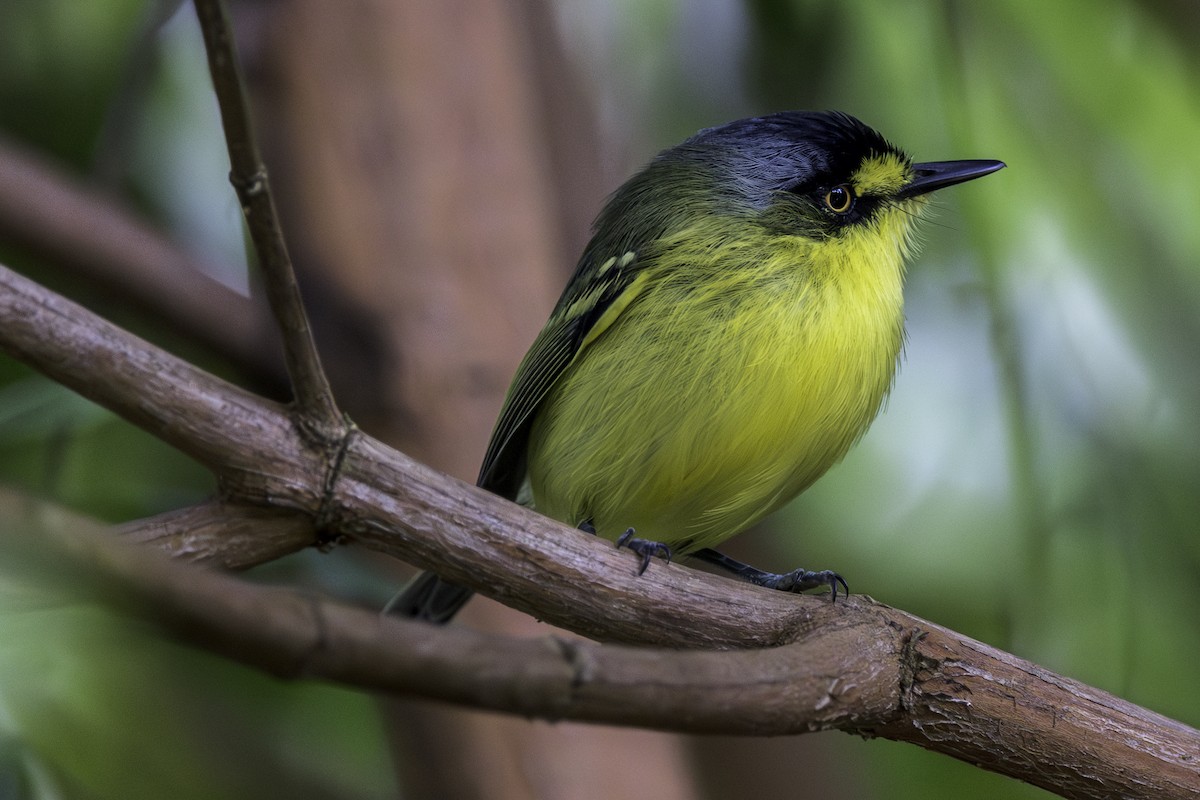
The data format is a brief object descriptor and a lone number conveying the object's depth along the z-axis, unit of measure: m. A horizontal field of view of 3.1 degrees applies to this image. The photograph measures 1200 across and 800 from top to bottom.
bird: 2.52
